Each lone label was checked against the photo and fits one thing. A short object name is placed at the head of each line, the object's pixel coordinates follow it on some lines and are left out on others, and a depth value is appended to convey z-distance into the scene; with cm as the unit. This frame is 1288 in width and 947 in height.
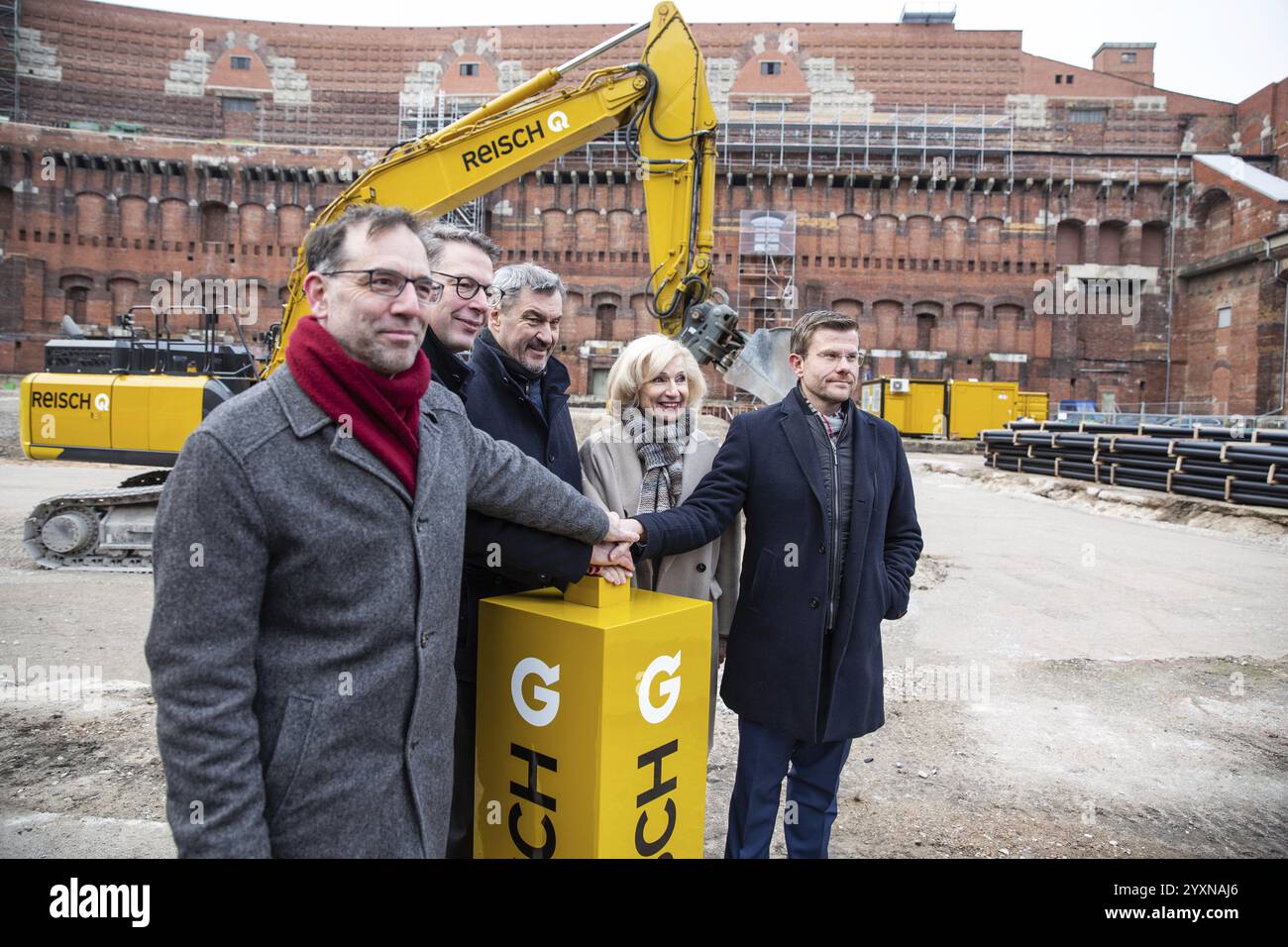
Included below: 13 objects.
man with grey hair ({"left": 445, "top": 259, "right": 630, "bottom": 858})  249
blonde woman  301
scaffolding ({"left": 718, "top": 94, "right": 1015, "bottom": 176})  3797
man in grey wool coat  150
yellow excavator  804
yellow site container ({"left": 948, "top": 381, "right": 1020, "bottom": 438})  2758
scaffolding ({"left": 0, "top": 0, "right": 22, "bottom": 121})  4022
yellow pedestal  213
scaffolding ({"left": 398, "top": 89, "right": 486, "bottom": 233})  4134
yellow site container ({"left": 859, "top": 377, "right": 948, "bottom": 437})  2770
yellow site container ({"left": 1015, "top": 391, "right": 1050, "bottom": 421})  2980
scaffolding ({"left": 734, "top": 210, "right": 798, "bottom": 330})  3781
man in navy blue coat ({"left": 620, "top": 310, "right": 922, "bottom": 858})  292
